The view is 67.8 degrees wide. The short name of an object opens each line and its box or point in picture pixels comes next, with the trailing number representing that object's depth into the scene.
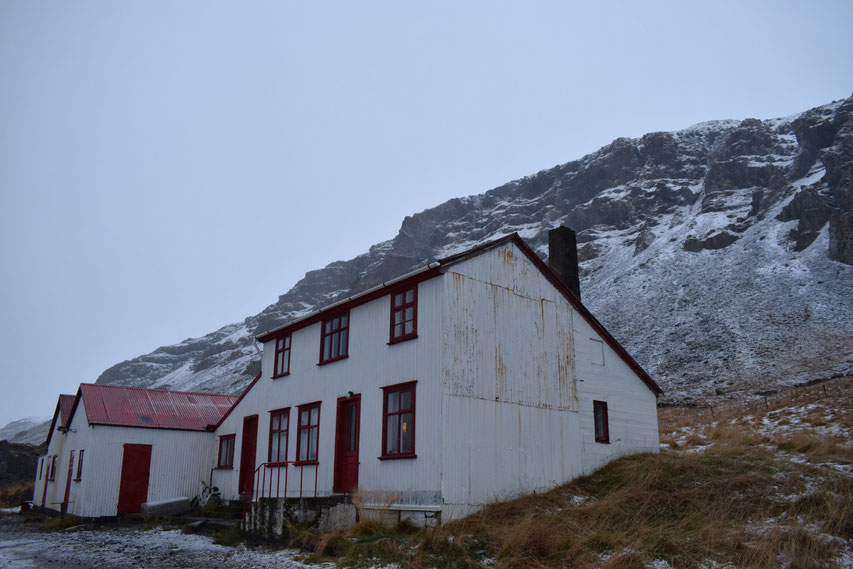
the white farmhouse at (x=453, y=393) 15.76
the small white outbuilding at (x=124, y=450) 24.22
